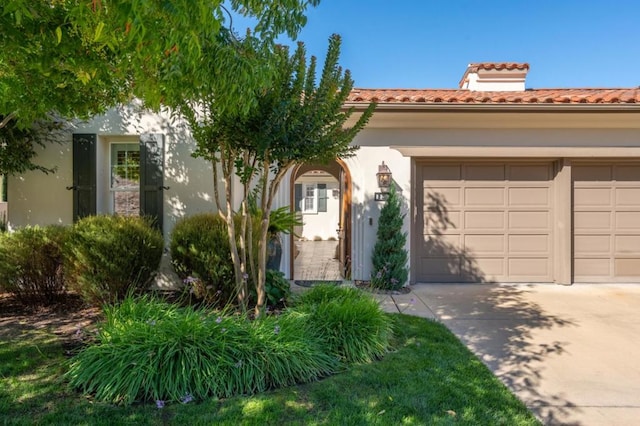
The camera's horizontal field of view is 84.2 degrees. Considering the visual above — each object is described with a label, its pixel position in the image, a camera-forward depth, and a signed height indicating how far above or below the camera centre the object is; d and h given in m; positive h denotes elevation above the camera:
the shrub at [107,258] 4.64 -0.65
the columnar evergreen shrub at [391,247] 6.41 -0.69
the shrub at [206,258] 4.84 -0.68
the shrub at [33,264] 4.88 -0.77
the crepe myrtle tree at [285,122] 3.57 +0.91
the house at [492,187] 6.48 +0.44
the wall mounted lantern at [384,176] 6.51 +0.61
